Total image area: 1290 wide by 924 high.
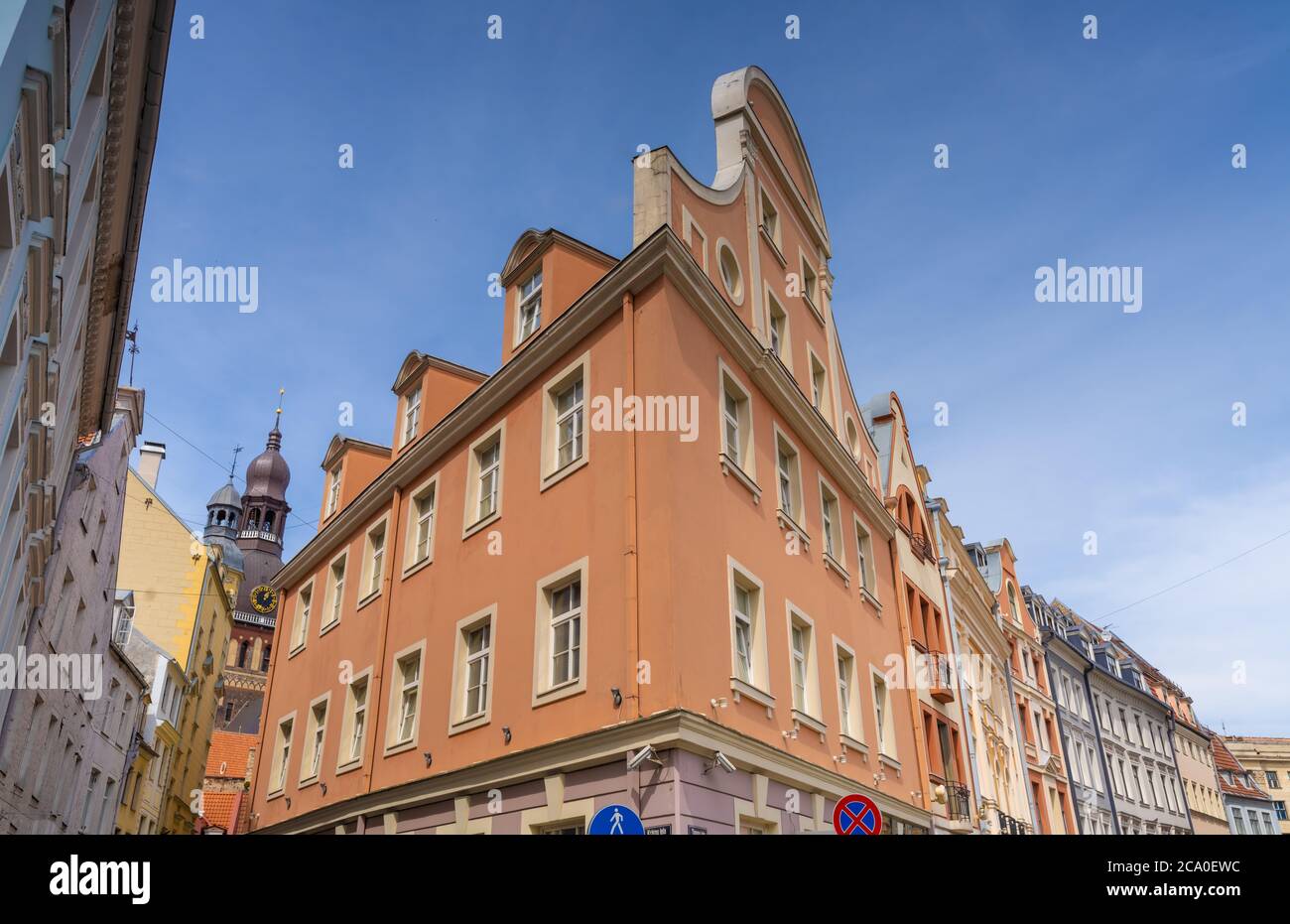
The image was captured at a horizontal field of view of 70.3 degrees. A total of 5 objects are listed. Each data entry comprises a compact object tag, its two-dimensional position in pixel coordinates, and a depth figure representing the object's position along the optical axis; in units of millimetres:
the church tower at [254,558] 86125
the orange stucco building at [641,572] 12719
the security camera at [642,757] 11352
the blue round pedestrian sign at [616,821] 9688
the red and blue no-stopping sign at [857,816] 10102
